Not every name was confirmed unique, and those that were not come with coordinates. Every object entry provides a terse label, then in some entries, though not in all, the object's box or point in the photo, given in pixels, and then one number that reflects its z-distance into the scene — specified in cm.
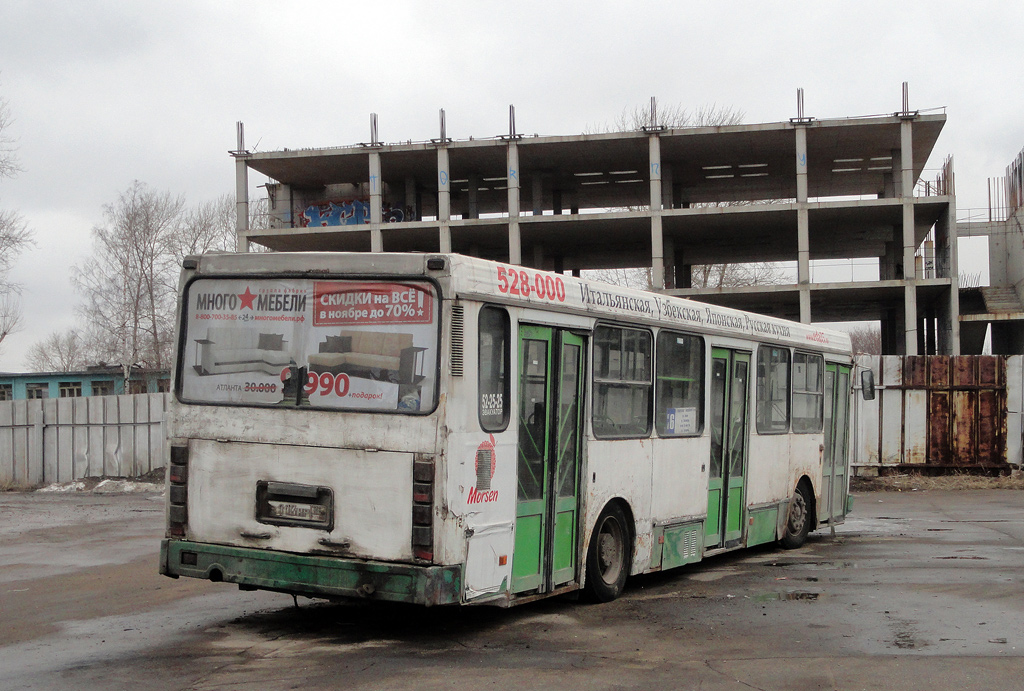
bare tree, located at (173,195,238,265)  5991
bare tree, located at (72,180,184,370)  5972
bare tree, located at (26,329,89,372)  8818
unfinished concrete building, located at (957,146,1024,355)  4341
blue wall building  5775
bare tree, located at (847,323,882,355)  11869
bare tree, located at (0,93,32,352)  4171
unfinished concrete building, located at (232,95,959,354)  4459
